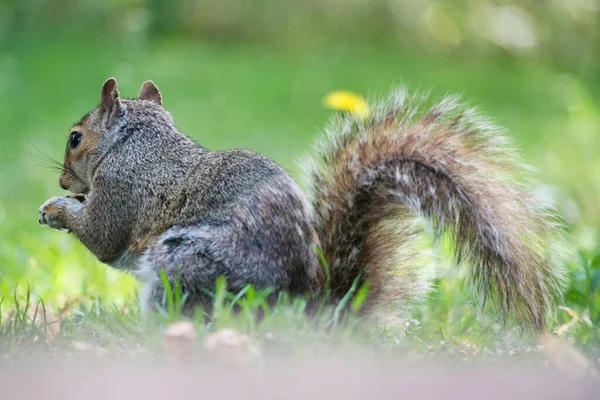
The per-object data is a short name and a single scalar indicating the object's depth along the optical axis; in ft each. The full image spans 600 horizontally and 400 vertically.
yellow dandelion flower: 22.54
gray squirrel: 16.66
